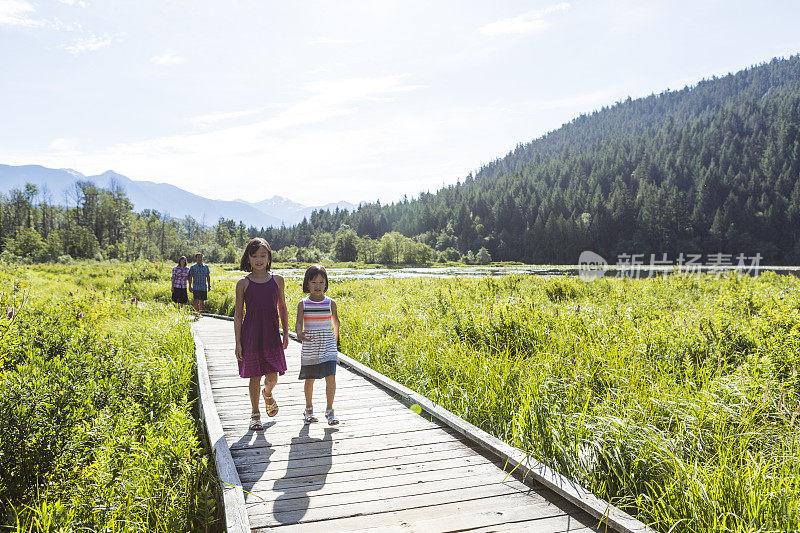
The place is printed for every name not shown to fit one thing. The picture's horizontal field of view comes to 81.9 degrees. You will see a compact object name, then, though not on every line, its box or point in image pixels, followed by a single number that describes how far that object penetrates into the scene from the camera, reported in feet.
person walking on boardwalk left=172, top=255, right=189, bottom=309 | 48.47
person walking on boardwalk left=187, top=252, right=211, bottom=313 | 46.06
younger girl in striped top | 15.96
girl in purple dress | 15.48
